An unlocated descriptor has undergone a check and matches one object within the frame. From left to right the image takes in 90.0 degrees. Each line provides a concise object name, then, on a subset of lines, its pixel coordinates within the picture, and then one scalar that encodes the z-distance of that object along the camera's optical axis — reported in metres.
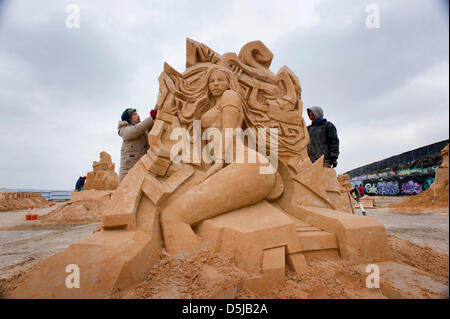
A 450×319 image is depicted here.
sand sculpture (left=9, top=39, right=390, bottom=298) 1.49
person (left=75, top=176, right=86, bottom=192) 9.75
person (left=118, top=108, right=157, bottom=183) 3.12
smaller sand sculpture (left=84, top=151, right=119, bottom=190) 9.20
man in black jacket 3.52
